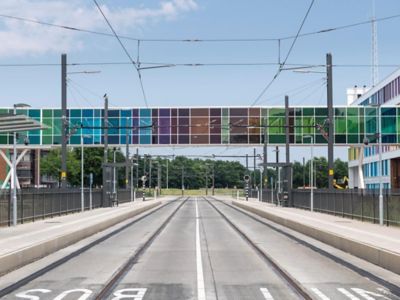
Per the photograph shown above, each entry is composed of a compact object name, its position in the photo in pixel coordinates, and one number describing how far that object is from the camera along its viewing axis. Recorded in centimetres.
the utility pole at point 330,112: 4025
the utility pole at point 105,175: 5066
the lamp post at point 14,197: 2589
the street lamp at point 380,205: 2730
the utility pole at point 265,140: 6288
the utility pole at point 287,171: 5188
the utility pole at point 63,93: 3916
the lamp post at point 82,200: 4314
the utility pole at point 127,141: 6528
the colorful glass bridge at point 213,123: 6581
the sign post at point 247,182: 9122
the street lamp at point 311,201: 4481
